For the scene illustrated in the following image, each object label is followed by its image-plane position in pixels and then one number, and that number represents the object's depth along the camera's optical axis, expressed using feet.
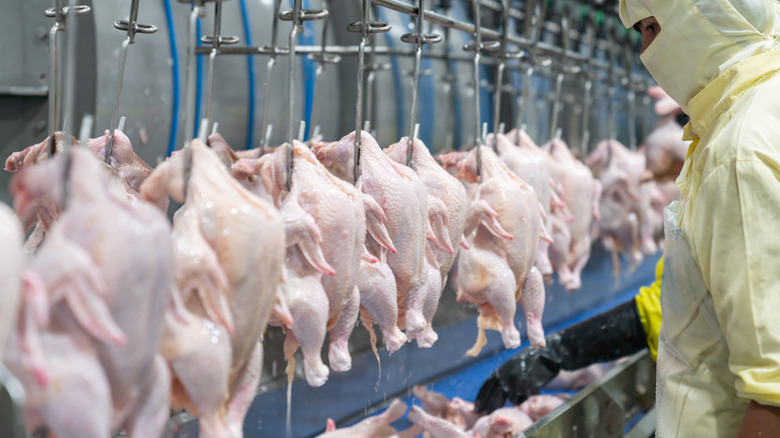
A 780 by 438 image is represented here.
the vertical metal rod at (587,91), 10.96
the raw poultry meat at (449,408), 9.56
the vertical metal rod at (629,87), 13.03
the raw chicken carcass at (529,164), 8.48
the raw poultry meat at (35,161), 4.91
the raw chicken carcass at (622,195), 12.62
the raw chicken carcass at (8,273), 3.26
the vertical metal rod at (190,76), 4.08
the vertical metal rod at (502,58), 8.02
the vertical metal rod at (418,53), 6.58
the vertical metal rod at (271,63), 5.86
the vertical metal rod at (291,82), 5.17
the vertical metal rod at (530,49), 9.17
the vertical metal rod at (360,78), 5.93
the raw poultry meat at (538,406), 10.00
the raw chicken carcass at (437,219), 6.83
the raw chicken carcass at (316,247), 5.12
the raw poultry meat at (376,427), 8.06
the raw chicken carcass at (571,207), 10.28
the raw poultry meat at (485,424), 8.36
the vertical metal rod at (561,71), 10.04
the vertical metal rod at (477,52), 7.47
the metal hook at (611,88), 12.34
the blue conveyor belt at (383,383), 8.98
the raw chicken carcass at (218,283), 4.03
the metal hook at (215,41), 5.12
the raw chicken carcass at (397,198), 6.10
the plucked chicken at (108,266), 3.44
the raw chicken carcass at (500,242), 7.39
